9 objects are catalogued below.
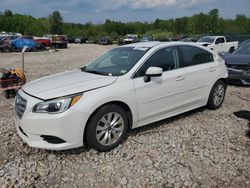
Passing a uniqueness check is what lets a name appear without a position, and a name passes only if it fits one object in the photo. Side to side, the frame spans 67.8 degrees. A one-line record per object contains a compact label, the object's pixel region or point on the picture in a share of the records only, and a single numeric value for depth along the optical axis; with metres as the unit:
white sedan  2.50
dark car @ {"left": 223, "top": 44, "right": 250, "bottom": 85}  5.74
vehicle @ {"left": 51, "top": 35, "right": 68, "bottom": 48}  25.05
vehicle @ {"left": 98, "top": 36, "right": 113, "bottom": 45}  34.63
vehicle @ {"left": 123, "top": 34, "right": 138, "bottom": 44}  30.92
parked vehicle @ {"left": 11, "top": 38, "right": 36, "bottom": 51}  19.29
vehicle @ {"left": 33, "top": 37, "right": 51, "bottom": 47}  23.68
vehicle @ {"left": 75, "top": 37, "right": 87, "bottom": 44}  42.81
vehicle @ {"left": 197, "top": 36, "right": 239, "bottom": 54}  12.87
